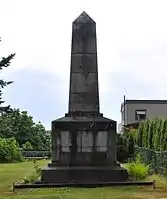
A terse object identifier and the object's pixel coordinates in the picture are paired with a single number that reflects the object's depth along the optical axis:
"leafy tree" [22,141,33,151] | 27.92
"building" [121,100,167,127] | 33.73
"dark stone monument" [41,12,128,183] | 10.49
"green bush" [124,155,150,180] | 10.80
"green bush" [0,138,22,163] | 22.67
